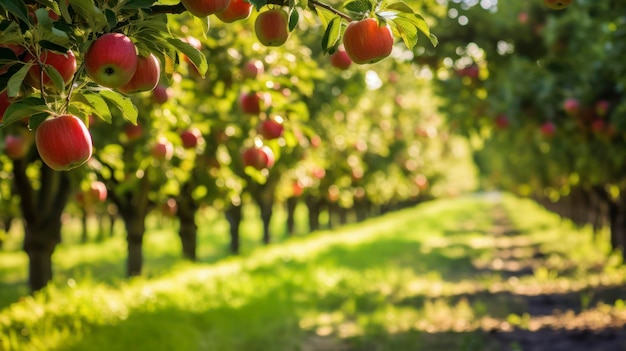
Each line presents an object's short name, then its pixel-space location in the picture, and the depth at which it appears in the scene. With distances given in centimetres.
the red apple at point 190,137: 558
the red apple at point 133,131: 582
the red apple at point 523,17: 891
